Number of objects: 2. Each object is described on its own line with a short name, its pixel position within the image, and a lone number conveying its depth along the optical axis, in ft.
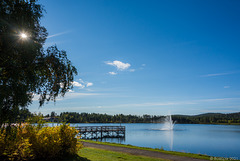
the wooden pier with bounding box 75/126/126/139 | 154.92
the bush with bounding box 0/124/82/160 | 27.61
